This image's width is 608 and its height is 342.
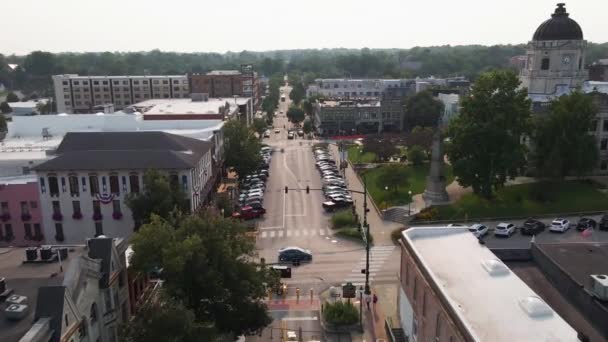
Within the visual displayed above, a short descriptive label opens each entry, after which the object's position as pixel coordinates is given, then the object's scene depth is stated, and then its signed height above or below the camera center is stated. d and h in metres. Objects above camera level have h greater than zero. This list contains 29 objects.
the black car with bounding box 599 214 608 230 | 47.72 -15.27
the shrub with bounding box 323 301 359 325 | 31.81 -15.83
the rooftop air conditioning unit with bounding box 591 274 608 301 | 22.73 -10.12
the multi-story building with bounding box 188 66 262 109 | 128.88 -6.11
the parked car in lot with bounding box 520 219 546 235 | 47.16 -15.50
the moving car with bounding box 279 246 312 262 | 43.03 -16.38
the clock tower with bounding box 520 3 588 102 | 68.81 +0.23
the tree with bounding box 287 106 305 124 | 122.12 -12.94
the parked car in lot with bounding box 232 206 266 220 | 54.16 -16.18
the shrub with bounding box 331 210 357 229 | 50.66 -15.91
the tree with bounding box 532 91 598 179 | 53.72 -8.28
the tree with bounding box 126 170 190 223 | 43.50 -11.95
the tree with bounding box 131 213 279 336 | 26.31 -11.12
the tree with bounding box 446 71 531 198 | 50.62 -7.21
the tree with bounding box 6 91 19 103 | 159.11 -11.83
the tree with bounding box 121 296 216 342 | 22.84 -12.12
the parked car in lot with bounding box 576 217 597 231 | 47.88 -15.36
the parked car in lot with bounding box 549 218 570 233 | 47.22 -15.33
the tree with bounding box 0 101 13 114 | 135.62 -12.80
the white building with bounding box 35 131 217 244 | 48.09 -11.91
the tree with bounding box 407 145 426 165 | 71.88 -13.34
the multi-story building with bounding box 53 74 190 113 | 133.62 -7.90
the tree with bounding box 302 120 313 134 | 108.61 -14.24
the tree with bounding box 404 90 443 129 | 100.25 -9.89
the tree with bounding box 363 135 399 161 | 76.38 -13.34
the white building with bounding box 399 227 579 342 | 20.22 -10.51
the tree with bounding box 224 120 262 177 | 64.50 -11.52
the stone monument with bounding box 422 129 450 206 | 54.62 -12.97
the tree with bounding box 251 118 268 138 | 100.41 -13.04
